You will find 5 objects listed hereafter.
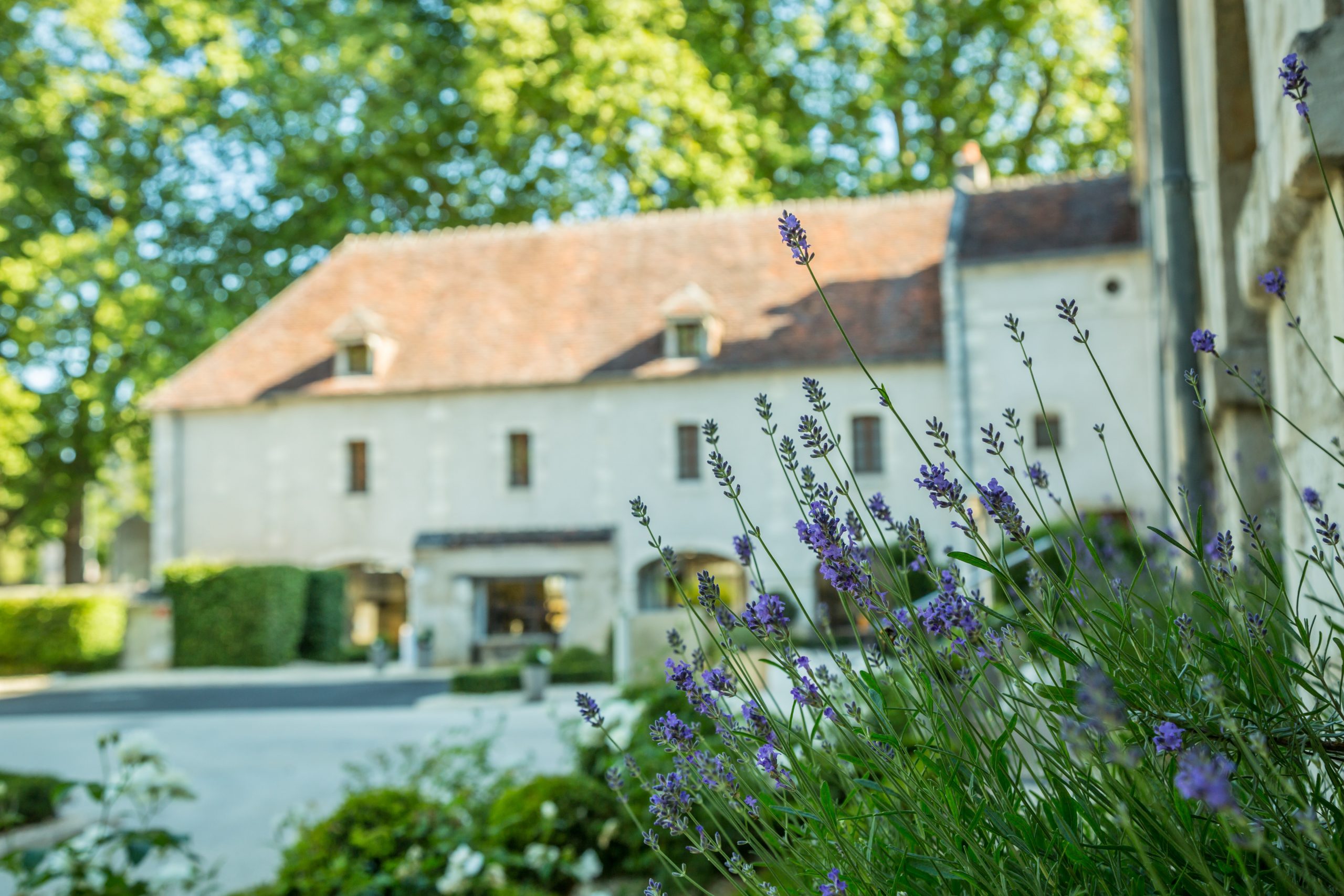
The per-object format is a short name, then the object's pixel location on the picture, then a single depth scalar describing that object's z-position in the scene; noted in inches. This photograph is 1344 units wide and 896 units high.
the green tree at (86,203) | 873.5
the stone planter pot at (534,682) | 577.3
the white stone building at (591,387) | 716.7
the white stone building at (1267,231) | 80.7
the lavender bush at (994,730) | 42.1
